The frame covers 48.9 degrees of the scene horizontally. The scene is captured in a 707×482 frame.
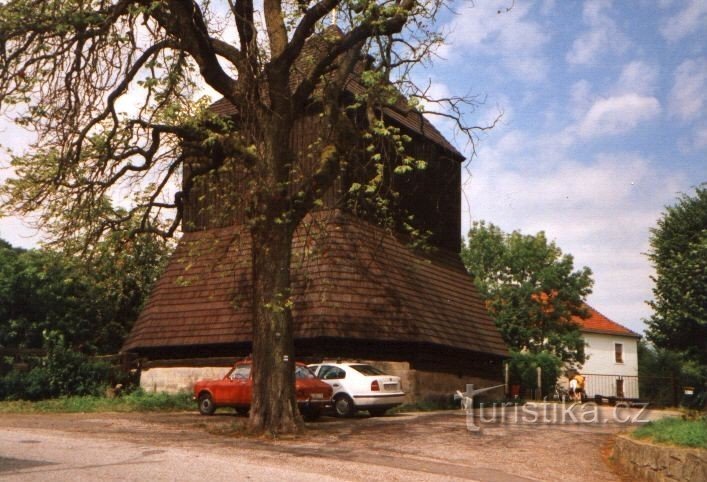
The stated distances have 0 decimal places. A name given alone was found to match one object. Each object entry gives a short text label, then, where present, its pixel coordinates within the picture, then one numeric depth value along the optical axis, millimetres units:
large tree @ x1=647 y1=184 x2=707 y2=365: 34125
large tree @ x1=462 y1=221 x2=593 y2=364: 45500
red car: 19312
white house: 62219
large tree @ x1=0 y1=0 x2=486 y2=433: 15156
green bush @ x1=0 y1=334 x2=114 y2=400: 24891
